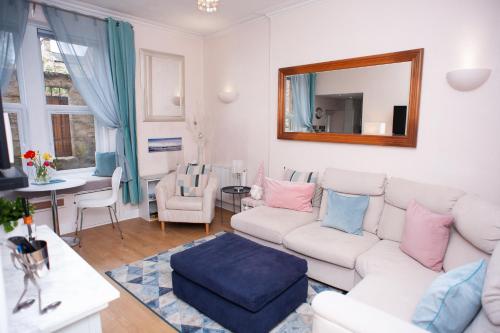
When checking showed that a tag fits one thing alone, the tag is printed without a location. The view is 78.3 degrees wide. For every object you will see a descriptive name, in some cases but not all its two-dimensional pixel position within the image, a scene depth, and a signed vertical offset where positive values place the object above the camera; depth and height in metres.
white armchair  3.90 -0.98
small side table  4.01 -0.78
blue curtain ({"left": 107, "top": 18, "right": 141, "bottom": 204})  4.04 +0.62
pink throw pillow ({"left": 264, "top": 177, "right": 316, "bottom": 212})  3.34 -0.71
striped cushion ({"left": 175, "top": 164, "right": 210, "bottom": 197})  4.18 -0.68
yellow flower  3.32 -0.28
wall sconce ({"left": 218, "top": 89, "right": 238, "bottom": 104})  4.60 +0.53
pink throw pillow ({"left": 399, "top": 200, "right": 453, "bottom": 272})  2.16 -0.77
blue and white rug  2.19 -1.36
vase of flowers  3.28 -0.38
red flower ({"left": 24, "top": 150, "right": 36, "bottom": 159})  3.24 -0.25
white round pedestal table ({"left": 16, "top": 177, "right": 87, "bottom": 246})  3.15 -0.59
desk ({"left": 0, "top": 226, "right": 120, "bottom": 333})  1.09 -0.66
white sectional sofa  1.40 -0.89
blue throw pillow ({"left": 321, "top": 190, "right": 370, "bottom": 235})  2.84 -0.77
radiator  4.62 -0.71
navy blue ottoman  2.02 -1.05
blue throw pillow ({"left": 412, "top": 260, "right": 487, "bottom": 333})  1.26 -0.72
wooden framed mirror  2.92 +0.33
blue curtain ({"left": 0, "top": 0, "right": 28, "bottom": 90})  3.20 +1.03
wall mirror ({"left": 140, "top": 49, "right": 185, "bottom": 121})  4.49 +0.69
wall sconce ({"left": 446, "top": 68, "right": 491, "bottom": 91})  2.44 +0.43
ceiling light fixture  2.52 +1.05
